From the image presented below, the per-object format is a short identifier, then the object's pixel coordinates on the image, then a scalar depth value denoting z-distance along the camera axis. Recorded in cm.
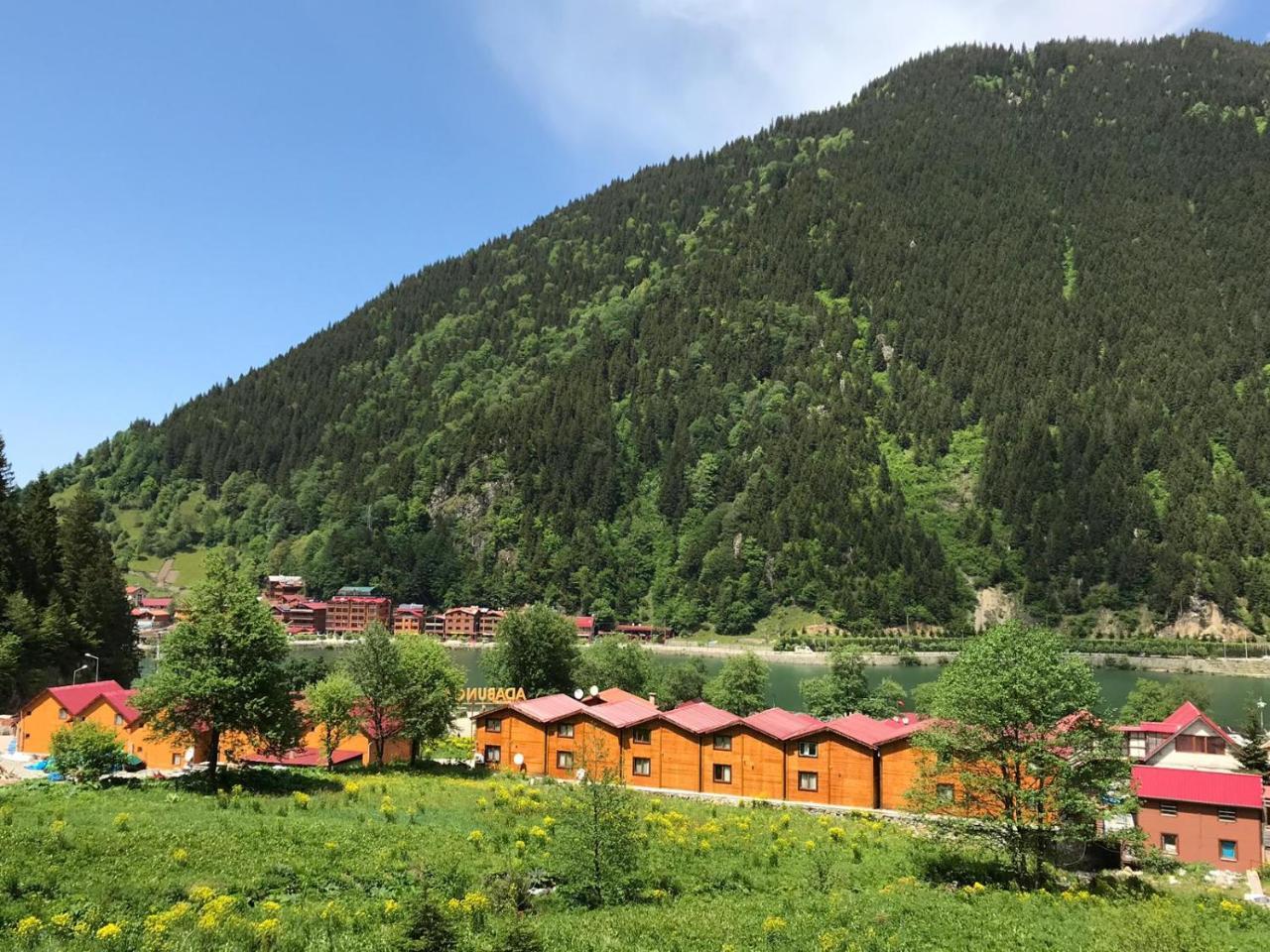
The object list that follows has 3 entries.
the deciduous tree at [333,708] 4772
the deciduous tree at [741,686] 7819
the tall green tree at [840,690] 7844
